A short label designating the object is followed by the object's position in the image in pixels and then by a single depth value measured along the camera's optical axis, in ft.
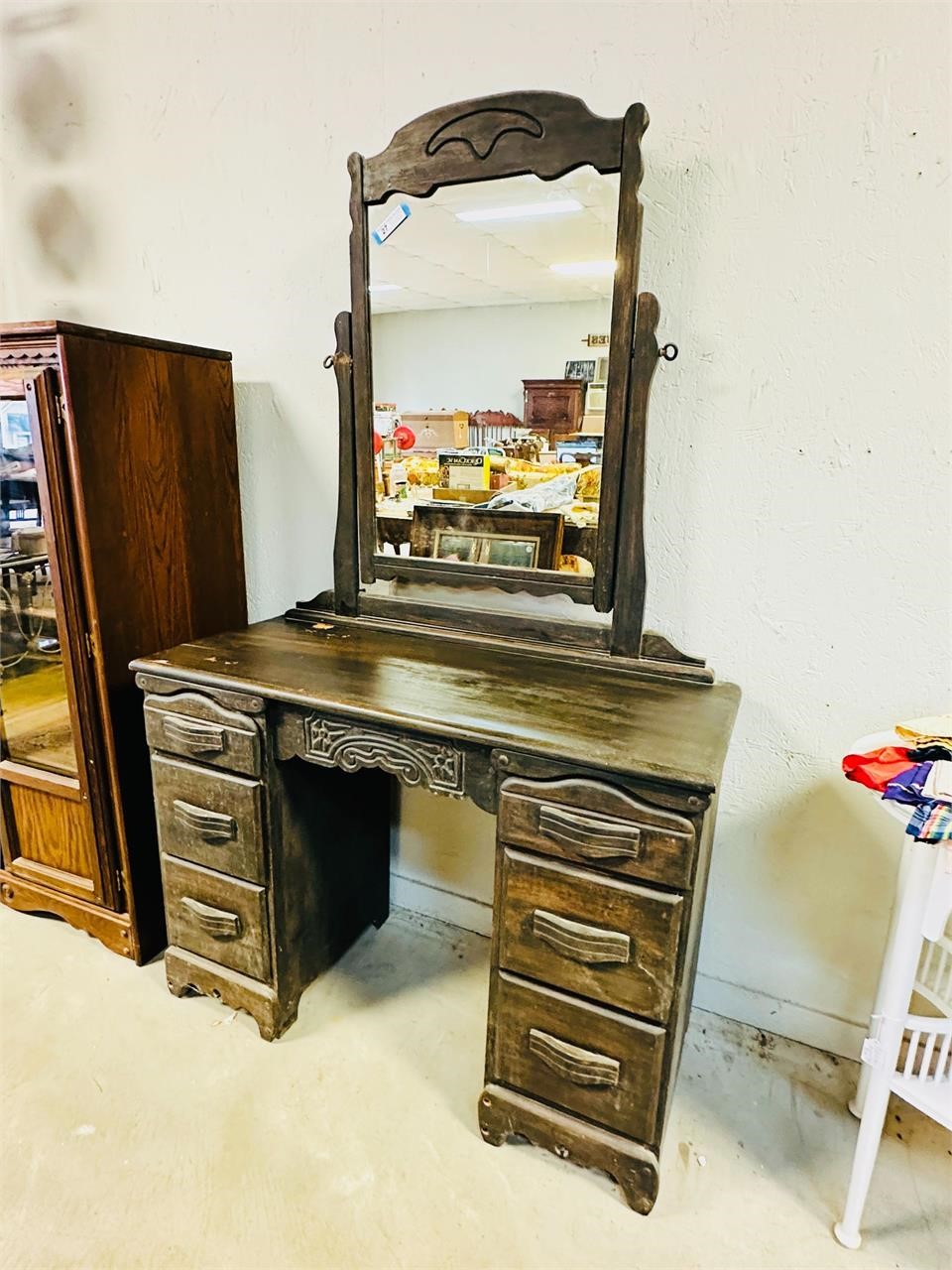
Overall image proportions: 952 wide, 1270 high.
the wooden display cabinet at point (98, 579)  4.87
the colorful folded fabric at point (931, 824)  3.24
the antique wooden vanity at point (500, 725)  3.69
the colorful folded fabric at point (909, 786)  3.40
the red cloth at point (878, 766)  3.60
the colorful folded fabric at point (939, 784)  3.30
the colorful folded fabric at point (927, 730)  3.84
